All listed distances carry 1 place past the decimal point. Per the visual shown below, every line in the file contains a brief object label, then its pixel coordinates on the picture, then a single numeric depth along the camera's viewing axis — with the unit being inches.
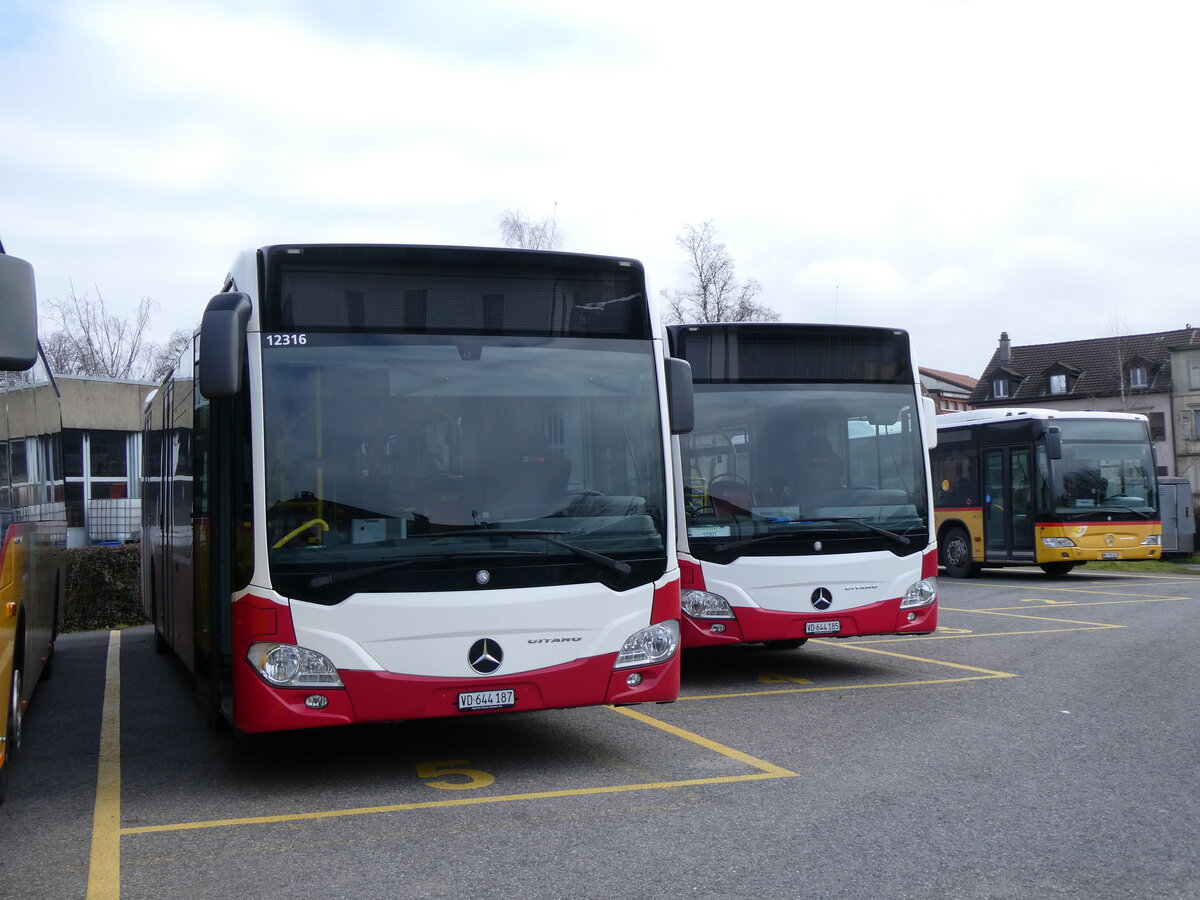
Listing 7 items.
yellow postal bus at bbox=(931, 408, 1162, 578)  832.3
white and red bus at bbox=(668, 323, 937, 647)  384.2
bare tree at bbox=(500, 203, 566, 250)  1836.9
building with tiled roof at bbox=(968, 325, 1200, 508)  2726.4
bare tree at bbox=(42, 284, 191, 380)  1827.0
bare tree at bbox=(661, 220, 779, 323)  2160.4
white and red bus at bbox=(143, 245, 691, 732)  250.1
